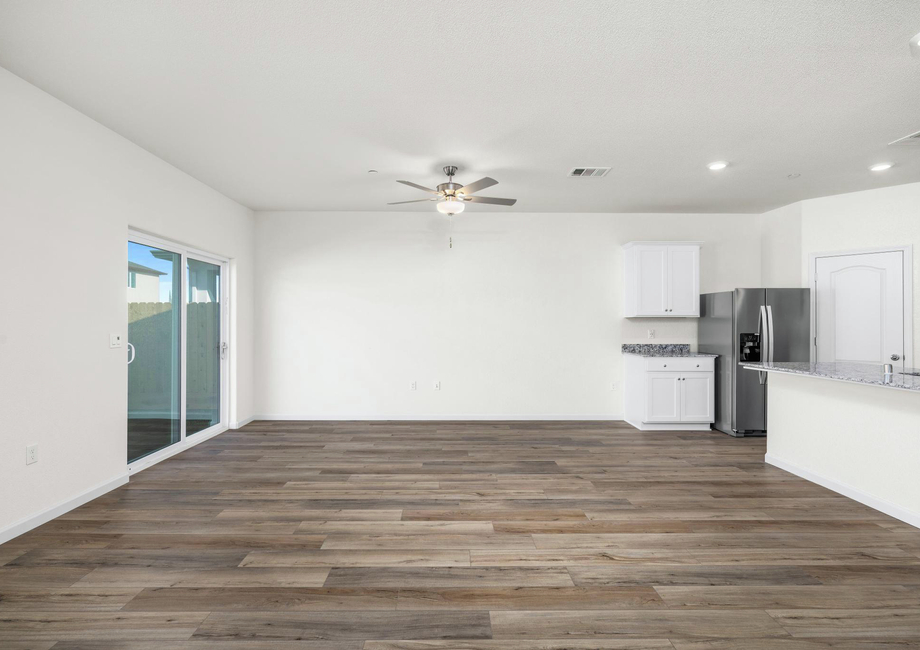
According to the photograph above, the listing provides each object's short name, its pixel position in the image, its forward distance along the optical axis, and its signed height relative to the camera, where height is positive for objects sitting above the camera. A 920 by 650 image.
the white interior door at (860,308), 4.57 +0.22
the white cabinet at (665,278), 5.44 +0.61
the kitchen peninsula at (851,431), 2.79 -0.76
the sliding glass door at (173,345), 3.77 -0.19
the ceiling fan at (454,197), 3.72 +1.14
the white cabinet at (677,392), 5.20 -0.78
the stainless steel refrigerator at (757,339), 4.90 -0.13
